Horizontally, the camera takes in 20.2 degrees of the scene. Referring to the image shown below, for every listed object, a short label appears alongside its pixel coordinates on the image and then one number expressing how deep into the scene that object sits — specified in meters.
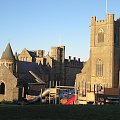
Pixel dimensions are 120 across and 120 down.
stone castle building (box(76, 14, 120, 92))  71.62
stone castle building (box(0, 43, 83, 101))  61.00
